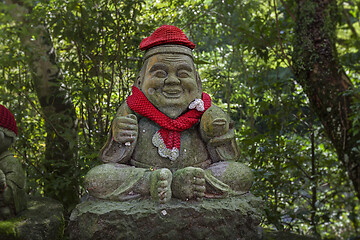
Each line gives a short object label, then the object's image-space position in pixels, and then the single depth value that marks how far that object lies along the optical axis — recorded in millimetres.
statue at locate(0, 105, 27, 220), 2994
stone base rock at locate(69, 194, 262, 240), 2527
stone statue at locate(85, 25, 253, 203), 2721
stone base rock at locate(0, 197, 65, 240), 2774
